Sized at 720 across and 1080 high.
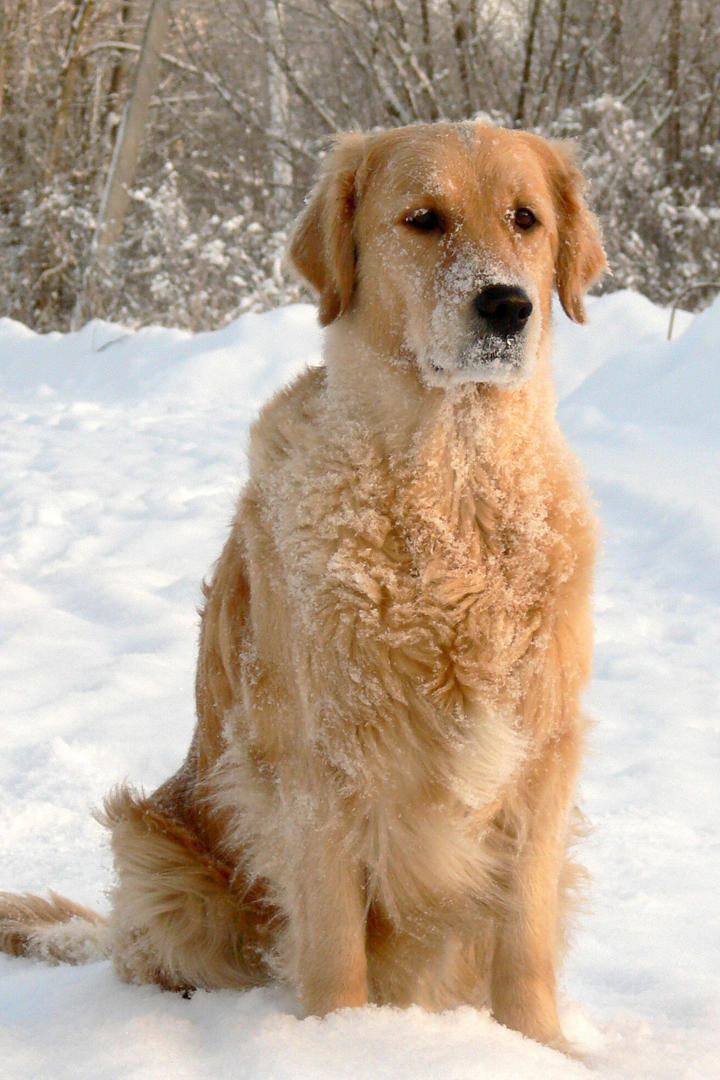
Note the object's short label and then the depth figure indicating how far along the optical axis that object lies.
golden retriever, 2.13
